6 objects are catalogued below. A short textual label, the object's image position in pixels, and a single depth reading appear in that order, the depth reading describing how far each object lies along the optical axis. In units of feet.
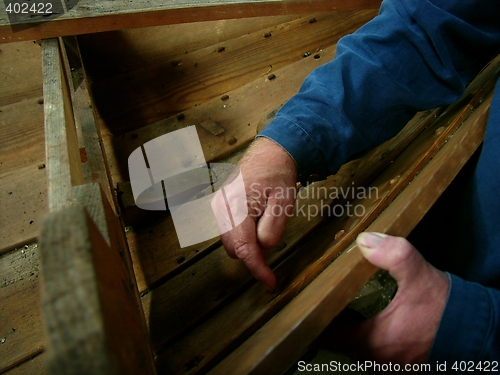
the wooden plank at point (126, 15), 3.28
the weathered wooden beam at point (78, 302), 1.02
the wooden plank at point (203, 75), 4.25
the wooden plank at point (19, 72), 4.19
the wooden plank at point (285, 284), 2.35
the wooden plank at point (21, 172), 3.22
